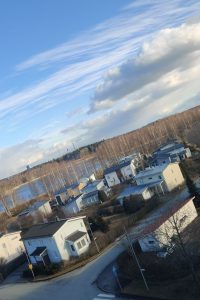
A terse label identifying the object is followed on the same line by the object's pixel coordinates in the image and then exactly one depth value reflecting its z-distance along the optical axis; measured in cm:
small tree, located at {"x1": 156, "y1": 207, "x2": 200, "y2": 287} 1494
